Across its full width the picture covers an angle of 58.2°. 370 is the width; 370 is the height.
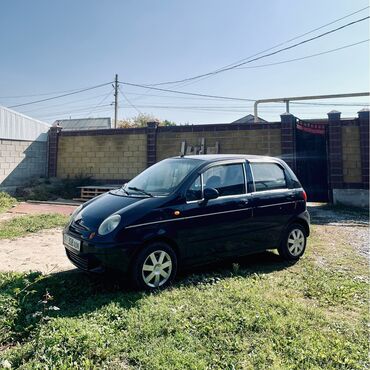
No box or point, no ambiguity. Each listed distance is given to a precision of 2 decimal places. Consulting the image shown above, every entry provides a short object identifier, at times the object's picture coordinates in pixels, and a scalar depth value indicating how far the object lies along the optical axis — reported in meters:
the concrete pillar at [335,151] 11.37
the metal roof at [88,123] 29.43
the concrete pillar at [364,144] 11.15
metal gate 11.71
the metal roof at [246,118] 28.61
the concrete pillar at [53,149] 15.18
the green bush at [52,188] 13.18
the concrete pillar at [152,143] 13.48
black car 3.77
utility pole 31.23
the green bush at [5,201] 10.75
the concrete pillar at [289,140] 11.86
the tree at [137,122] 35.62
